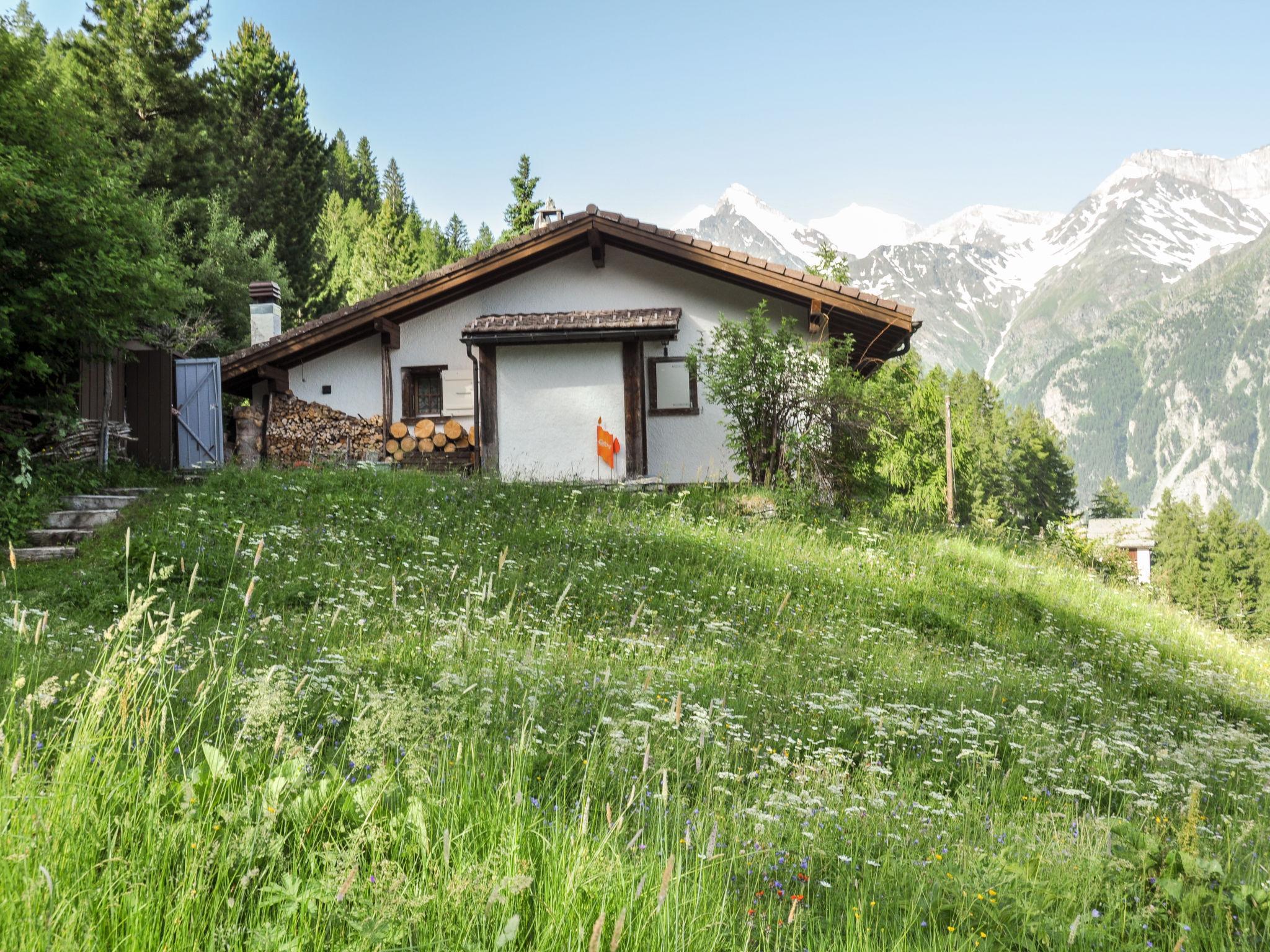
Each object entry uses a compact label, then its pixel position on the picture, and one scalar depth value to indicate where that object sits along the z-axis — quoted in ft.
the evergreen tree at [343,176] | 212.64
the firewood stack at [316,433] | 64.34
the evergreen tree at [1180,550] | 245.04
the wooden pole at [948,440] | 112.06
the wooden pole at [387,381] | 64.28
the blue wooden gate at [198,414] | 59.88
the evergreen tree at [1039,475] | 254.06
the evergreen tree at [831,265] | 99.11
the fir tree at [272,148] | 119.44
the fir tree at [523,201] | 147.02
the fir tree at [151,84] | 94.53
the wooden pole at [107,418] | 48.60
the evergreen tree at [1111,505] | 320.09
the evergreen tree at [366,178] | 224.12
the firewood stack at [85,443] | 45.42
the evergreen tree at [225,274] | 90.84
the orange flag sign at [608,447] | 57.26
